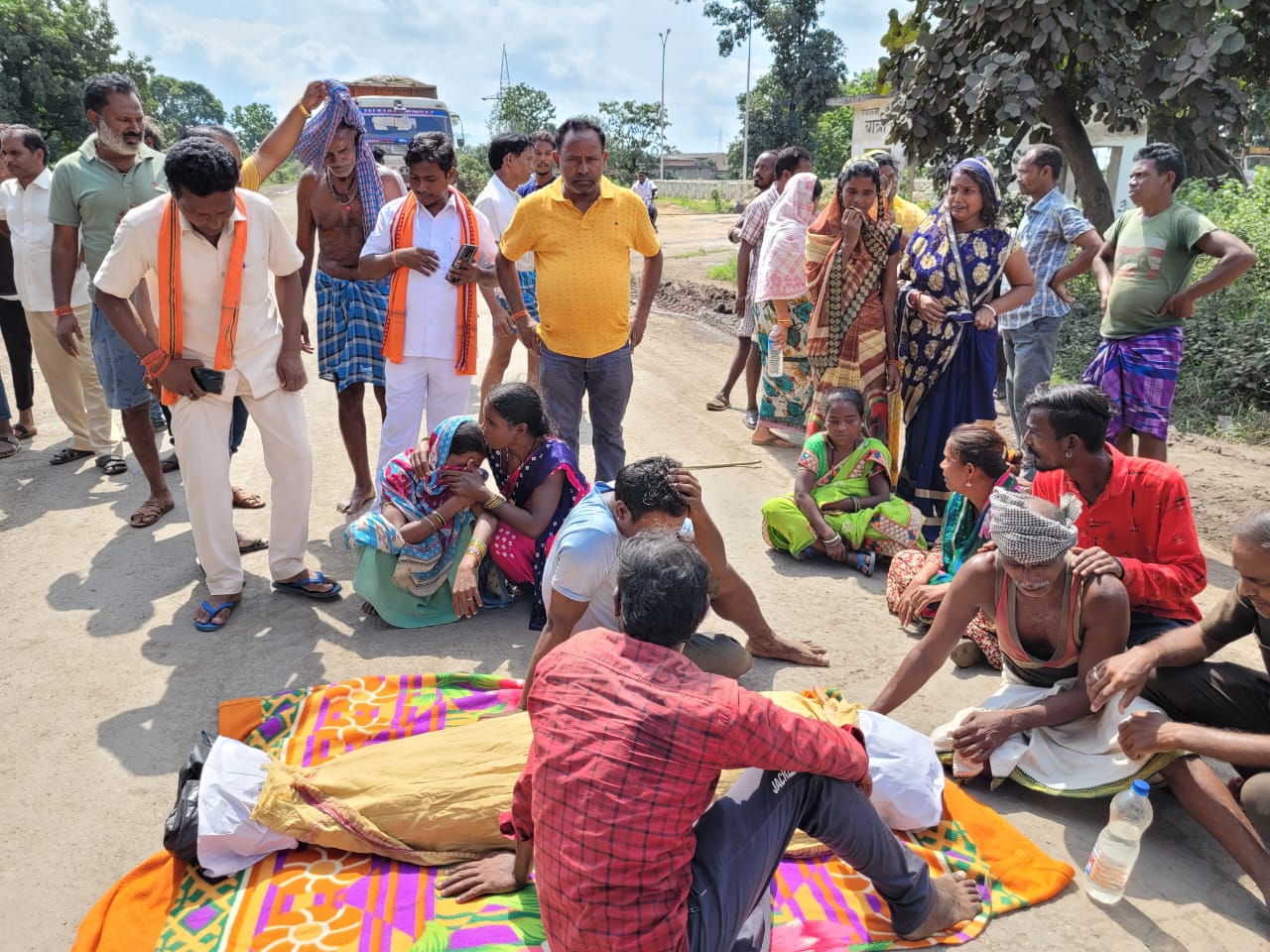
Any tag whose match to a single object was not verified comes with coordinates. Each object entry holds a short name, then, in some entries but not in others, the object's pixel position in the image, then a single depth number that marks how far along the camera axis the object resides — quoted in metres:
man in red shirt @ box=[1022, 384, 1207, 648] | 3.10
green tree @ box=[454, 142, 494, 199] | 31.34
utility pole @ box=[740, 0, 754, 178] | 37.46
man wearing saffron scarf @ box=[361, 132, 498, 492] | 4.71
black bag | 2.55
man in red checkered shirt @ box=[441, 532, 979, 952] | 1.85
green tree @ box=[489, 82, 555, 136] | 48.44
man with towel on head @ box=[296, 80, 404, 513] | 5.08
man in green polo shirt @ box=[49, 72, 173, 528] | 4.80
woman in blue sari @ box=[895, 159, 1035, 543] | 4.77
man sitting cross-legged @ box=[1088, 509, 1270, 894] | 2.50
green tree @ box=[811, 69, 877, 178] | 33.12
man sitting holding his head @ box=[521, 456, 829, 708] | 2.89
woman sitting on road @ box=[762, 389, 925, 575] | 4.68
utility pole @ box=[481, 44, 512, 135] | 50.87
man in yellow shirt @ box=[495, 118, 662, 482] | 4.51
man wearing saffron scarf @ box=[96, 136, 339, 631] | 3.67
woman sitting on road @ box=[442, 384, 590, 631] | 3.73
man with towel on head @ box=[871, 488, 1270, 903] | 2.76
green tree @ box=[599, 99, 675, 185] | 47.50
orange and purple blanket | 2.36
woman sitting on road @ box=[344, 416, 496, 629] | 3.92
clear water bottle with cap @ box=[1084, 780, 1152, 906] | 2.53
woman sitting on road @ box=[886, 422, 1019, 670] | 3.74
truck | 21.48
